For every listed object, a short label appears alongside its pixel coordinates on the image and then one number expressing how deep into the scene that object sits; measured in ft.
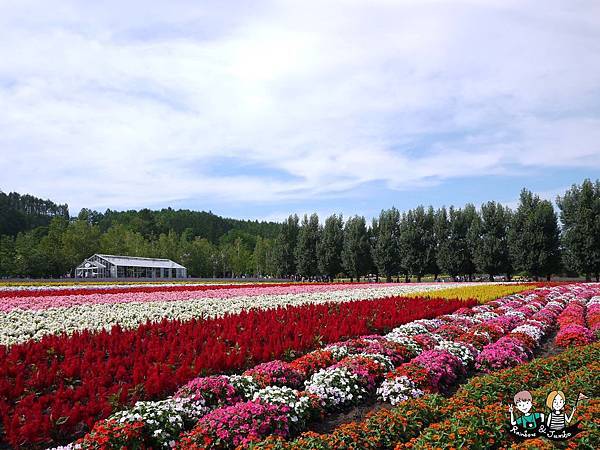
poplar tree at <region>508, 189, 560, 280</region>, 139.74
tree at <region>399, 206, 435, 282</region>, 161.58
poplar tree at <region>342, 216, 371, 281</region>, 170.40
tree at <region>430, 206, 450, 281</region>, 162.20
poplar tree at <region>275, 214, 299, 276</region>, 185.98
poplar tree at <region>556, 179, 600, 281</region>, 131.95
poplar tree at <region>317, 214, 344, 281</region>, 175.22
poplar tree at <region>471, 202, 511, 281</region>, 149.69
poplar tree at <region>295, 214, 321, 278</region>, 179.11
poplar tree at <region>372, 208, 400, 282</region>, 166.50
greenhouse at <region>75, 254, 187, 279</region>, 183.62
